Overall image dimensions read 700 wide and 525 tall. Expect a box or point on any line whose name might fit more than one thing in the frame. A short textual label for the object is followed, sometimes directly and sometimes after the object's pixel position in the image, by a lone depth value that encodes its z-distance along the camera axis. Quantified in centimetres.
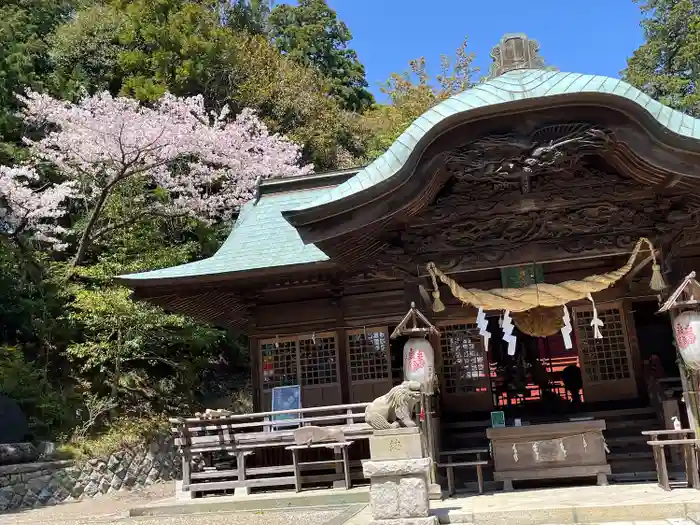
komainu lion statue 629
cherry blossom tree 1758
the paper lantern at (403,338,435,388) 753
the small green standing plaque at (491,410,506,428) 875
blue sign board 1016
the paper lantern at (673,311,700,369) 702
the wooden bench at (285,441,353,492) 873
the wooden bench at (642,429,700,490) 705
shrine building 717
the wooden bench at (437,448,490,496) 782
